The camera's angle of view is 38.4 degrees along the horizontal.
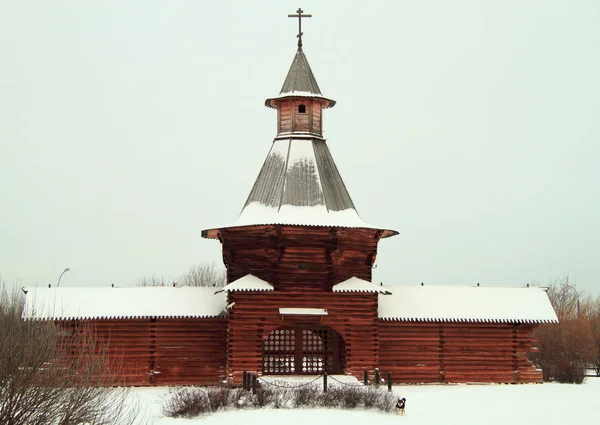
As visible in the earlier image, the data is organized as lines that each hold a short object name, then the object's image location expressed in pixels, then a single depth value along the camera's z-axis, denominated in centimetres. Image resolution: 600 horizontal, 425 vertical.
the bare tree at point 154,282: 7588
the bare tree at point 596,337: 3997
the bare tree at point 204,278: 7181
